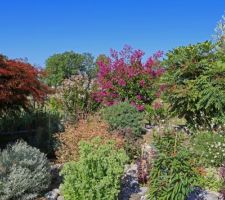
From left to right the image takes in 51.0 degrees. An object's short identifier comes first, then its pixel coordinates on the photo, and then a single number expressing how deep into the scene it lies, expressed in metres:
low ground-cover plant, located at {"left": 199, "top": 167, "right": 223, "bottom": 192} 3.51
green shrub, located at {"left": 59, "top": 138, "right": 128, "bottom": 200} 3.07
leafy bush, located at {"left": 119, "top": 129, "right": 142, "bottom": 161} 4.43
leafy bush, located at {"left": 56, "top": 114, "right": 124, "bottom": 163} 4.07
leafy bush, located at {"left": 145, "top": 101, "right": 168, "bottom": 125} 6.54
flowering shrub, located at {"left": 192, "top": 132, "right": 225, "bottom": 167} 4.17
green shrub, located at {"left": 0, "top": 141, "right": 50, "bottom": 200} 3.32
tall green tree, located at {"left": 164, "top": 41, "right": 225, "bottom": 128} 5.41
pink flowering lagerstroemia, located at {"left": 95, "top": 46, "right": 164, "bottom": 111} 6.83
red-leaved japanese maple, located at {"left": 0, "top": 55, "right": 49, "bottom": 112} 4.04
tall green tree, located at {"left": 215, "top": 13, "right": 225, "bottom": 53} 14.00
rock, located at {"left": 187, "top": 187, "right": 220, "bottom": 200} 3.27
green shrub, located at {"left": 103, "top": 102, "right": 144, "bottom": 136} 5.49
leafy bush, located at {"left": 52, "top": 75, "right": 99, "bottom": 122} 6.64
